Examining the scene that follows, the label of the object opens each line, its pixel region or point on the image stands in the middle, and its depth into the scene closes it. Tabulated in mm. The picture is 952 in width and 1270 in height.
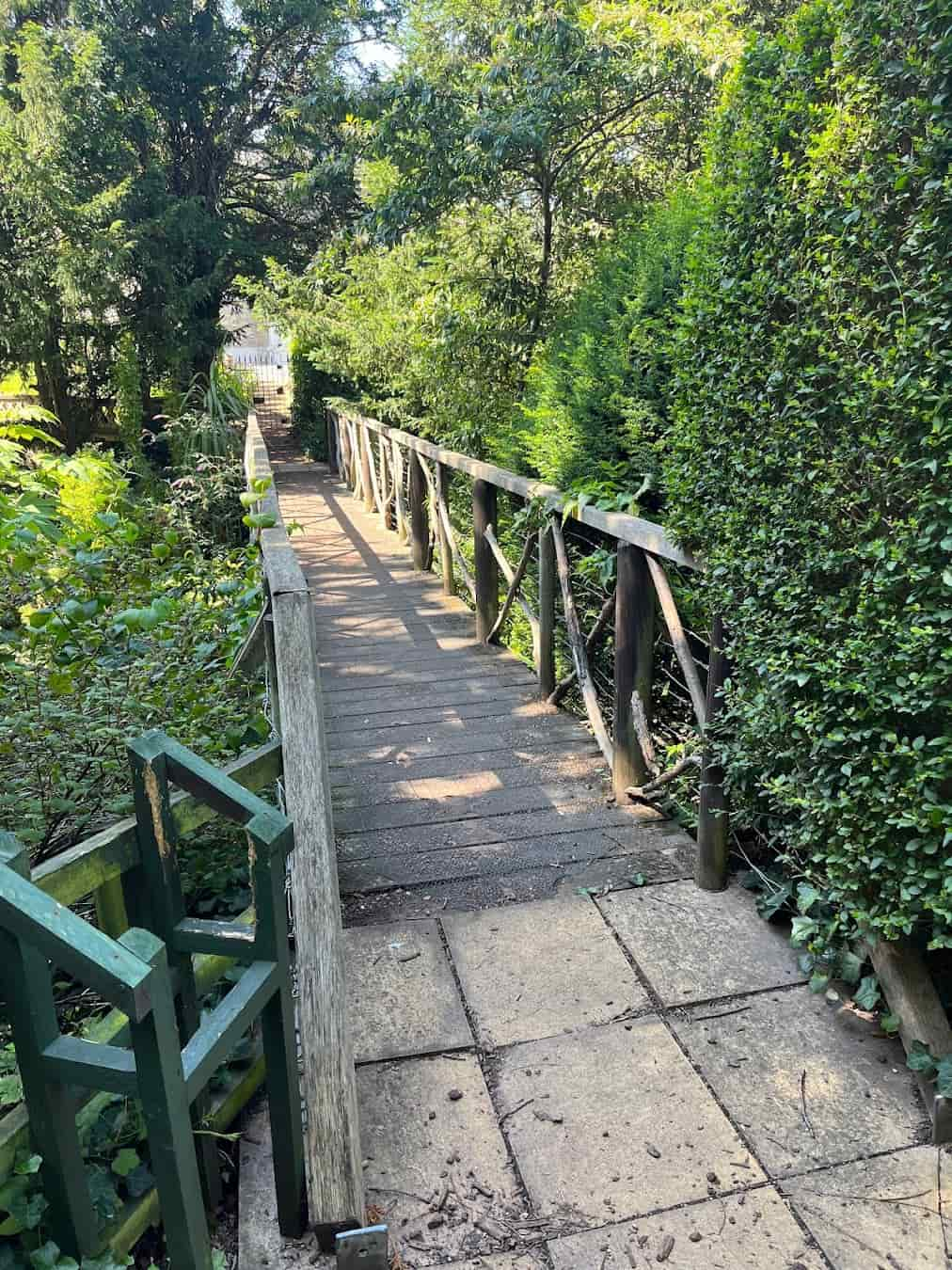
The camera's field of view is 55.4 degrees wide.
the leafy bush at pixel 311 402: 16906
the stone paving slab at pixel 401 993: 2072
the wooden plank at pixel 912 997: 1907
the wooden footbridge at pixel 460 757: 1904
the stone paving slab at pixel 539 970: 2135
